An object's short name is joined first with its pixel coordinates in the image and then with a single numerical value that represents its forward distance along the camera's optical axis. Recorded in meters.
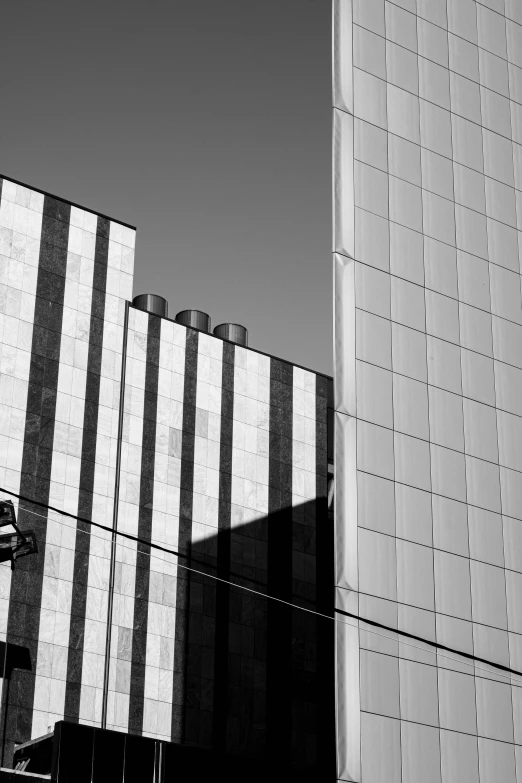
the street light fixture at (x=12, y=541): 38.94
